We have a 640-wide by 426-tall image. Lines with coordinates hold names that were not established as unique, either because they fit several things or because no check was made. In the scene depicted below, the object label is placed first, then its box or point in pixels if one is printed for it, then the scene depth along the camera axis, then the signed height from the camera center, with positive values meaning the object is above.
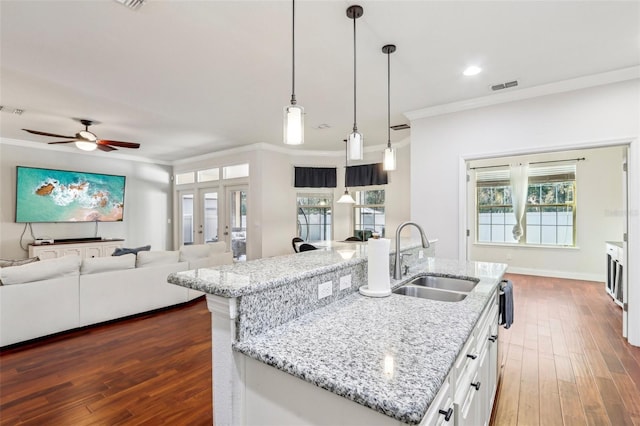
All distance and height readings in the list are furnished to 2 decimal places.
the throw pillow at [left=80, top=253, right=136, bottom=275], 3.47 -0.64
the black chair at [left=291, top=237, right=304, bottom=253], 6.11 -0.61
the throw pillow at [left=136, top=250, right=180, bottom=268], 3.91 -0.63
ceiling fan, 4.63 +1.07
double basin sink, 2.00 -0.55
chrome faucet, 1.99 -0.33
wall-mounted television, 5.99 +0.30
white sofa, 2.97 -0.90
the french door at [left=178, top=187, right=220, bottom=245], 7.51 -0.14
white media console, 5.88 -0.80
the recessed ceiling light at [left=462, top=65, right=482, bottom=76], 3.04 +1.44
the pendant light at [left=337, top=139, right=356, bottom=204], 5.89 +0.23
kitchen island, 0.86 -0.48
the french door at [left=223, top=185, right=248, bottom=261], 6.81 -0.22
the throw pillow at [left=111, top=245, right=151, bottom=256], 4.21 -0.58
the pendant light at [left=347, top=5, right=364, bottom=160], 2.18 +0.52
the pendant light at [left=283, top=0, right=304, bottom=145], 1.74 +0.51
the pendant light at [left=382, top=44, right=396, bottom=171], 2.66 +0.51
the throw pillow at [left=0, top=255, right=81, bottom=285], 2.96 -0.62
